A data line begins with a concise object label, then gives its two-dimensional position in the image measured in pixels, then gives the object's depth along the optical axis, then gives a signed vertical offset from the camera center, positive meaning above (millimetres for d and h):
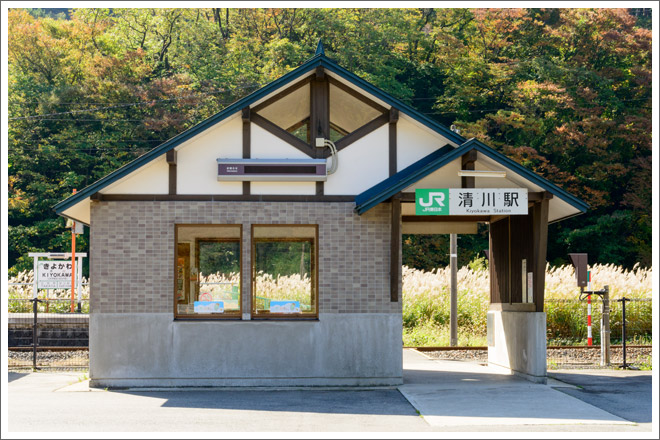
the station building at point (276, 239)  14688 +188
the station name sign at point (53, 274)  25703 -723
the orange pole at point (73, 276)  25578 -782
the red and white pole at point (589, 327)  20606 -1822
